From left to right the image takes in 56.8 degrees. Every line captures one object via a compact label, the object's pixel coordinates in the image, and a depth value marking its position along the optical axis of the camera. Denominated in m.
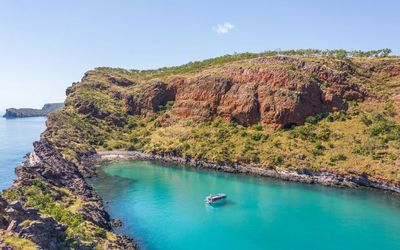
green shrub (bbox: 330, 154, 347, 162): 124.23
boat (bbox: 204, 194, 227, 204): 96.34
